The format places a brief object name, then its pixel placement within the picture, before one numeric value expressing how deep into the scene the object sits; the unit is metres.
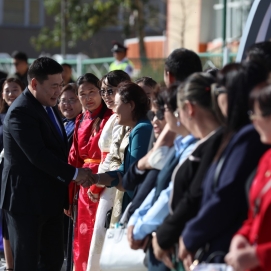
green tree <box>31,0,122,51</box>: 37.26
